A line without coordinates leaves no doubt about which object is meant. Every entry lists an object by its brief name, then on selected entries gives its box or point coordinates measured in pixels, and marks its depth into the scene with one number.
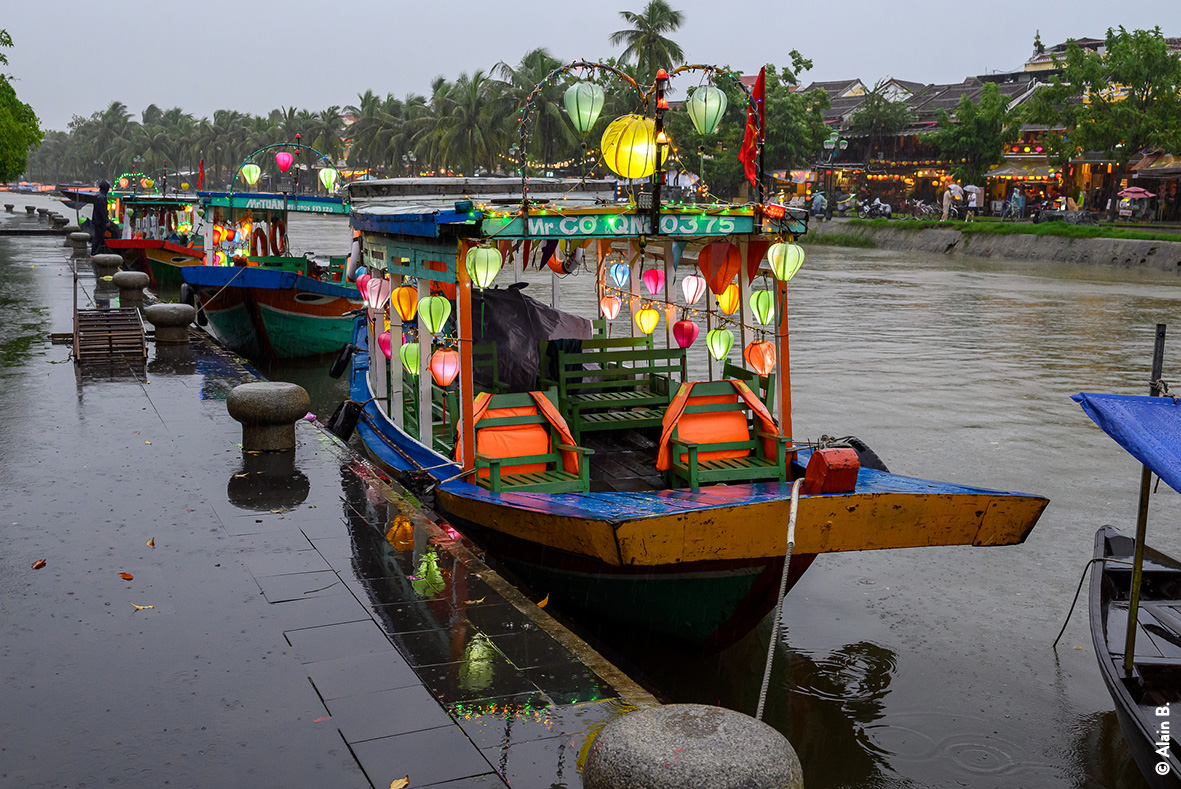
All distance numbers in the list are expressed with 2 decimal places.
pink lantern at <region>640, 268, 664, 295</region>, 11.83
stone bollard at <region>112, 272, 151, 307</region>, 22.97
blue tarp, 4.83
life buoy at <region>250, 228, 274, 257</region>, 24.44
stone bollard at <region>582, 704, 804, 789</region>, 3.63
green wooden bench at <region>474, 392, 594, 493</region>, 8.27
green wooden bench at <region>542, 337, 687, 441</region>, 9.91
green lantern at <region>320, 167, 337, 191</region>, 23.55
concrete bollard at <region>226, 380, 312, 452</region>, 10.71
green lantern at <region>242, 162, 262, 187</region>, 24.09
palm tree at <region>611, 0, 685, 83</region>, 60.50
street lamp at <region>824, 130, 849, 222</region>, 61.46
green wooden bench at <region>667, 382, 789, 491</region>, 8.40
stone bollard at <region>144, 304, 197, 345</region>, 17.67
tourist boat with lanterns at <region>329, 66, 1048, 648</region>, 6.93
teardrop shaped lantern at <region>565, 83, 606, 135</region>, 8.76
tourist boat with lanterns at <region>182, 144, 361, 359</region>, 20.31
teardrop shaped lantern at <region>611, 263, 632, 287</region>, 12.73
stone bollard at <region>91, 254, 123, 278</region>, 29.25
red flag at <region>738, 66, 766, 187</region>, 8.47
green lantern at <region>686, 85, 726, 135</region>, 8.97
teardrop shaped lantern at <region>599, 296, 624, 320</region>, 12.58
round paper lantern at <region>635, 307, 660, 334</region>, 11.27
